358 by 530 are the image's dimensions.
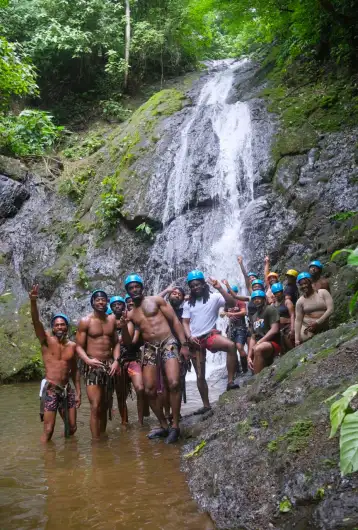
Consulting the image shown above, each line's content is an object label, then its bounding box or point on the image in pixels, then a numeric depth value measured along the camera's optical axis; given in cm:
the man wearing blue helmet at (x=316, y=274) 745
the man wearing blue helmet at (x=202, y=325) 627
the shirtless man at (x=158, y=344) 566
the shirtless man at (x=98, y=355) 615
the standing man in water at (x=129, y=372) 655
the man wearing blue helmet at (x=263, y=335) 652
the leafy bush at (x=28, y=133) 1730
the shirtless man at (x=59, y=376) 613
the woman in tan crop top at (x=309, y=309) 653
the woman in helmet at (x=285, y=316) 728
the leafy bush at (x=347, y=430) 196
